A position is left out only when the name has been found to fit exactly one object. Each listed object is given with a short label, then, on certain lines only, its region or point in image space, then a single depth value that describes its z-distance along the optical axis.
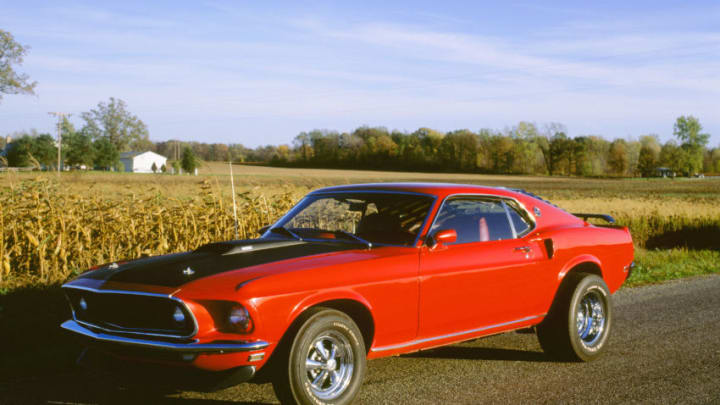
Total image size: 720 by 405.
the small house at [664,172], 125.88
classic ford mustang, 3.95
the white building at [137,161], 129.62
